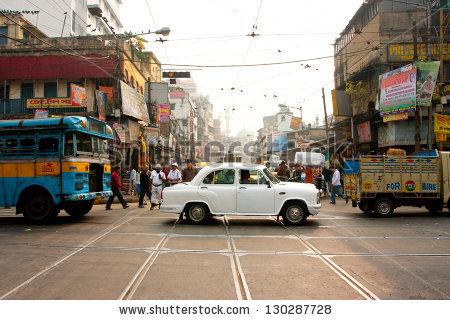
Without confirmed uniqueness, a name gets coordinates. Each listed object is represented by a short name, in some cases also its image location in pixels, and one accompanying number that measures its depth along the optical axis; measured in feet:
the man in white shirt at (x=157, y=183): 45.37
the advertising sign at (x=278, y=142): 236.43
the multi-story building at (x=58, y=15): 102.53
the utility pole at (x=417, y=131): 58.80
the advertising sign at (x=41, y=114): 73.69
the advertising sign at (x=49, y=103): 80.79
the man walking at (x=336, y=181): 53.54
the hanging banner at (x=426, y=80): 62.49
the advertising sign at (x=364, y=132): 93.04
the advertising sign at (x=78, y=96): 75.66
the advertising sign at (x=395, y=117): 70.37
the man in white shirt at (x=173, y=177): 45.09
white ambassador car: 31.71
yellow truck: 38.01
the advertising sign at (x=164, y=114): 112.98
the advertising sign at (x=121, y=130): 75.72
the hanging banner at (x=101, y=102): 76.78
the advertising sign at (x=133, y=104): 77.43
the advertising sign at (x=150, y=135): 97.25
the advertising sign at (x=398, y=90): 65.87
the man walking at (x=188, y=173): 46.68
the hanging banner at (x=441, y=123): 63.46
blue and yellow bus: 33.27
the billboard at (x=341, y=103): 99.45
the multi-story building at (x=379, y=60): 80.94
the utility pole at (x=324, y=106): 101.97
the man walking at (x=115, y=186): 46.03
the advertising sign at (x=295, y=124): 158.20
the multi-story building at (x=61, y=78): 81.82
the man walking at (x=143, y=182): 48.44
